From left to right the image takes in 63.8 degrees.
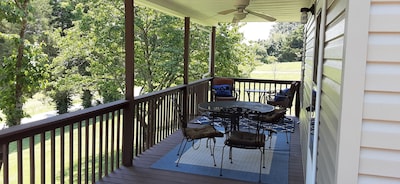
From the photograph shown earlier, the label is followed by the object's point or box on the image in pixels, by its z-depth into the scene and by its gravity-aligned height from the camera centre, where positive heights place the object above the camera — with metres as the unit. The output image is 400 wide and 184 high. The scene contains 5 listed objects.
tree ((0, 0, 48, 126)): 6.37 -0.20
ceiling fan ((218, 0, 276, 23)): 4.63 +0.78
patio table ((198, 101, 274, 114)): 4.46 -0.63
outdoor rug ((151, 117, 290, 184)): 3.69 -1.26
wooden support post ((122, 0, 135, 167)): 3.78 -0.38
